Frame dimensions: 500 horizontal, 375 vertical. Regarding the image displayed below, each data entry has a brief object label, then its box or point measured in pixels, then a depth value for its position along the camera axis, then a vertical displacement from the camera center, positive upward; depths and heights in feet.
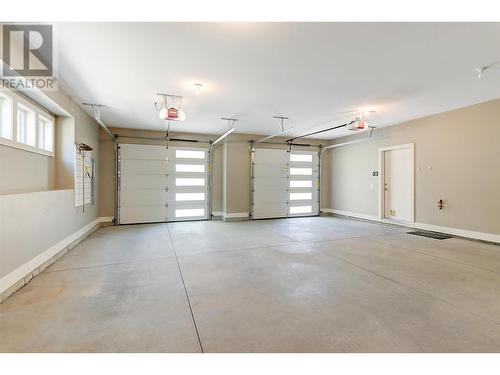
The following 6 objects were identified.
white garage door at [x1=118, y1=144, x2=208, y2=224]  22.66 +0.20
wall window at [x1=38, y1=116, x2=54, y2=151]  13.01 +2.84
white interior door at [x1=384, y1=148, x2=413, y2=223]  20.71 +0.21
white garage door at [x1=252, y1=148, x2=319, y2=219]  26.30 +0.33
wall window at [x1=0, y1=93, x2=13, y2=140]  9.66 +2.70
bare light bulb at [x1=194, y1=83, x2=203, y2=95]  12.64 +5.12
